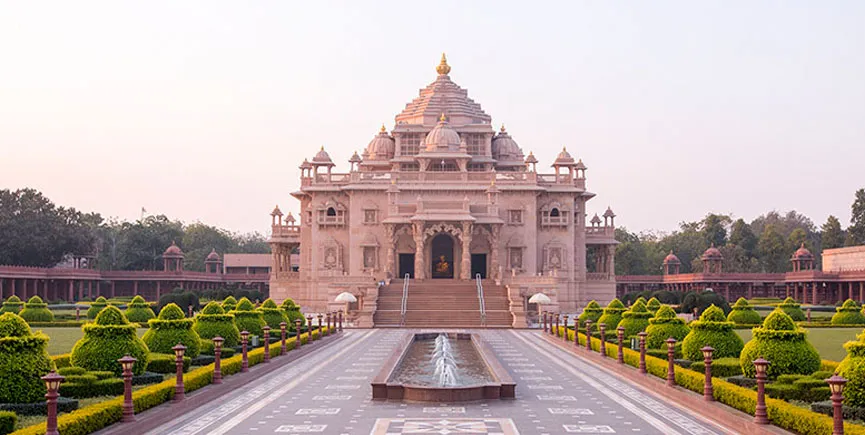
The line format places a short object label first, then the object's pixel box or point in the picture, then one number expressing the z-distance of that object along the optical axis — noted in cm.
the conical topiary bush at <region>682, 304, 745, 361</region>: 2177
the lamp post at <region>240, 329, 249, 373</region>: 2291
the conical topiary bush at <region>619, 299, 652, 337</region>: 3038
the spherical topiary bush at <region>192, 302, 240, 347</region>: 2677
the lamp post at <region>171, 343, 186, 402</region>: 1736
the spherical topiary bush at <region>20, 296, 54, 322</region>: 4331
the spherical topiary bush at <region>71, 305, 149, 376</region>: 1841
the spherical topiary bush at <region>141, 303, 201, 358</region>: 2247
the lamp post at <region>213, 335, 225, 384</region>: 2030
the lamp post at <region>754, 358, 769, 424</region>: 1455
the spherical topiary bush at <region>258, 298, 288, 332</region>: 3428
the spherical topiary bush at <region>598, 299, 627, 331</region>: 3491
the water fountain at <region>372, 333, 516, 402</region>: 1806
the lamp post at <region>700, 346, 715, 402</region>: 1722
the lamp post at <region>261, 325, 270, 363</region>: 2561
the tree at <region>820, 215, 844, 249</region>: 9056
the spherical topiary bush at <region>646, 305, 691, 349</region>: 2577
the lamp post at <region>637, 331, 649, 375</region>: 2250
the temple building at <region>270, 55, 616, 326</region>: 5753
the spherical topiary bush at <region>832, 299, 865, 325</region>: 4219
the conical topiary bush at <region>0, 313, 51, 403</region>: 1437
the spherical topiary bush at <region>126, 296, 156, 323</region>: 3864
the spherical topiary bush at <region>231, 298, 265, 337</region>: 3053
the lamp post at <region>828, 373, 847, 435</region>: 1190
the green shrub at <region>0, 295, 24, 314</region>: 4469
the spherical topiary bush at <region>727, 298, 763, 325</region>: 4053
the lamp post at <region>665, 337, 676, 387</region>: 1984
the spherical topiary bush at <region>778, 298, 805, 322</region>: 4328
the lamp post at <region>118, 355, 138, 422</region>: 1477
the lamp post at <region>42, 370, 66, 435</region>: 1205
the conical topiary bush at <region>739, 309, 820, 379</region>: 1773
